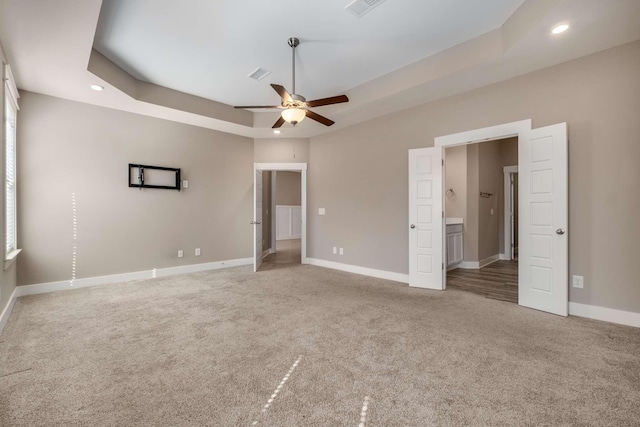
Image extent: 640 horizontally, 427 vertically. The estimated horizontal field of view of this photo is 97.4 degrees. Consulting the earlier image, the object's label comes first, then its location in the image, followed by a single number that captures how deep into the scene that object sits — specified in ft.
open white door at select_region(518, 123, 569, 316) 9.93
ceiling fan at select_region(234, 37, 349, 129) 10.29
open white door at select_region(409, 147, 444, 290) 13.24
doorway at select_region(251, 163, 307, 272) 18.52
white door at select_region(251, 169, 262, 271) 17.34
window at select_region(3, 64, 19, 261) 9.82
